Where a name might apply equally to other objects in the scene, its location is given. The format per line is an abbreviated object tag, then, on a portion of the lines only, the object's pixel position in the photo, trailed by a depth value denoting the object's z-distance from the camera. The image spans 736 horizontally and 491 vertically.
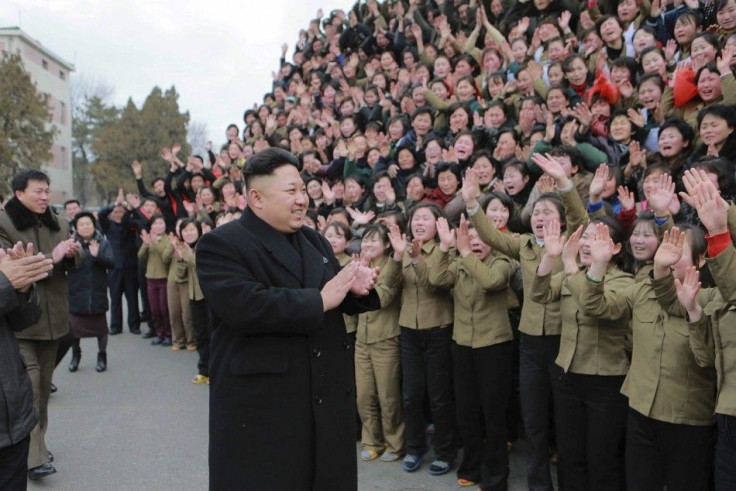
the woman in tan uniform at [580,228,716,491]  2.93
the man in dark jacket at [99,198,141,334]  9.71
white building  38.91
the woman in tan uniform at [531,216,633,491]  3.44
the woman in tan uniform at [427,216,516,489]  4.04
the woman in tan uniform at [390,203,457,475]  4.46
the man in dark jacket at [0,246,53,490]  2.76
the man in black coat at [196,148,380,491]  2.21
